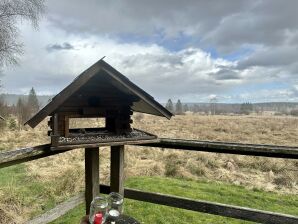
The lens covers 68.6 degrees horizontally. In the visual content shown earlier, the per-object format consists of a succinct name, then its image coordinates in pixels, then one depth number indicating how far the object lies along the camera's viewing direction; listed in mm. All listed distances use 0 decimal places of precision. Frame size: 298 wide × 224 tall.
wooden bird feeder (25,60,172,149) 2166
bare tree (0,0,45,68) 10025
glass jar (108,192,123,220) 2169
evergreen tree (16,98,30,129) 18051
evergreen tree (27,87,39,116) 42777
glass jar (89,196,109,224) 2028
